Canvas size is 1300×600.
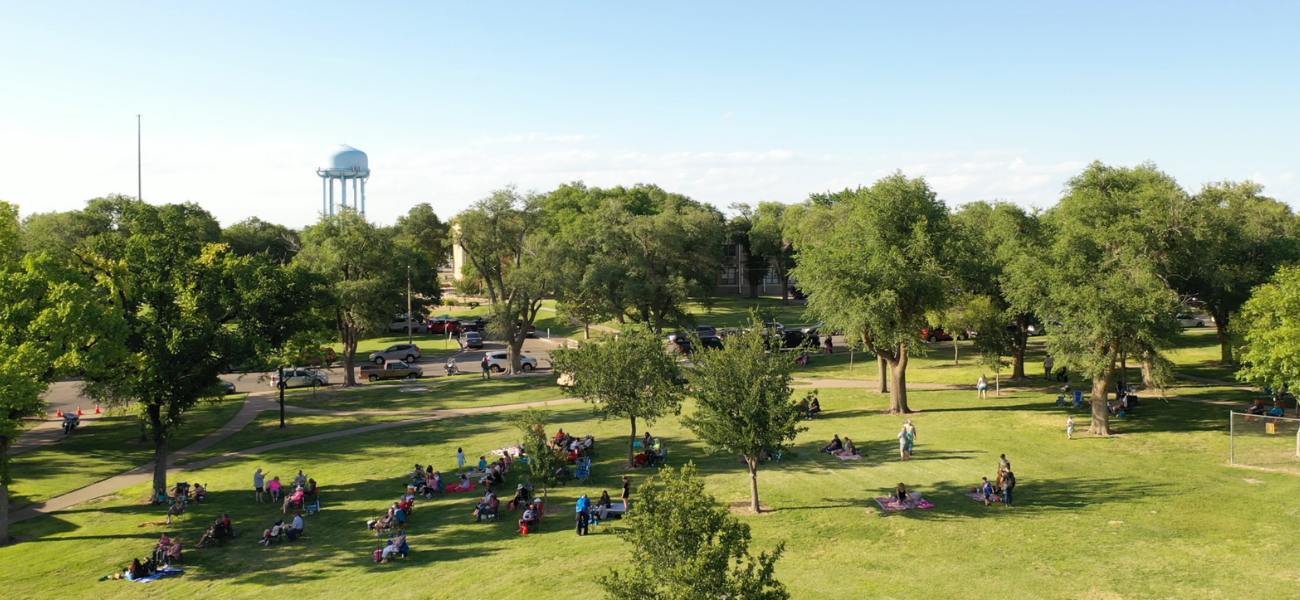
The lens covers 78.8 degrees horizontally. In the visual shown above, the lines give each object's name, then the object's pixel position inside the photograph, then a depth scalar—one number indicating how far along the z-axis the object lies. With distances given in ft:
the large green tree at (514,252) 180.75
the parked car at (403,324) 274.85
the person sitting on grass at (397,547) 73.00
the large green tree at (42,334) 77.36
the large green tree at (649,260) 193.47
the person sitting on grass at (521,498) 87.40
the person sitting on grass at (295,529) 81.05
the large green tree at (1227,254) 122.52
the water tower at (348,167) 567.63
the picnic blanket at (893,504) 79.86
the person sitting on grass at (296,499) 89.61
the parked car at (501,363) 190.39
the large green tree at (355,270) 166.20
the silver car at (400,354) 209.87
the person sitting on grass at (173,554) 74.54
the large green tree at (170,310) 95.71
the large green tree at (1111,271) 103.45
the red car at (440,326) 262.88
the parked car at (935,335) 214.53
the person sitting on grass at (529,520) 79.41
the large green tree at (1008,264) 116.47
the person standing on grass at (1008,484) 79.66
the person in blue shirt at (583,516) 77.51
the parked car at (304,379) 176.96
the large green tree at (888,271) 120.98
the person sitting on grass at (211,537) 80.02
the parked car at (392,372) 186.50
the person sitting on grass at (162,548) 74.13
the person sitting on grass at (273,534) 80.23
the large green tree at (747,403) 79.87
